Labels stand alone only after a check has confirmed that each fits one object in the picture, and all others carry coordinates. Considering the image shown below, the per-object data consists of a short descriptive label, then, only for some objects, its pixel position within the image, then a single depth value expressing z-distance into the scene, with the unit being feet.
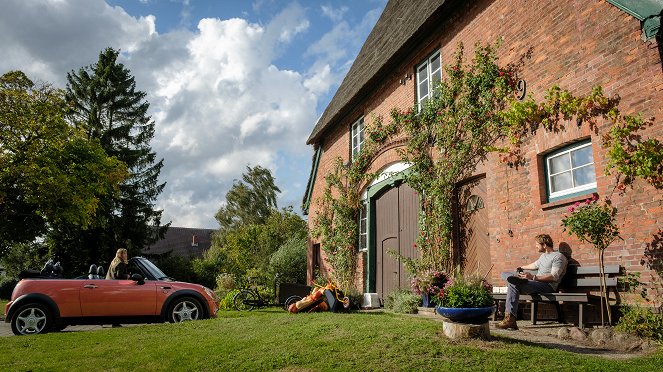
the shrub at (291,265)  64.18
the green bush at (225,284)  63.43
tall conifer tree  83.66
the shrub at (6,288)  81.35
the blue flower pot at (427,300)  27.02
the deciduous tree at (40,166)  60.95
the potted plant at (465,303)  16.60
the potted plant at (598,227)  18.56
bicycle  44.21
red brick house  18.90
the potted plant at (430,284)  26.07
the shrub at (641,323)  16.84
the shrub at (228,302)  46.95
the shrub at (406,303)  30.04
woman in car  29.68
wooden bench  18.98
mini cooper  26.91
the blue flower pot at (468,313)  16.52
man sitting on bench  20.44
